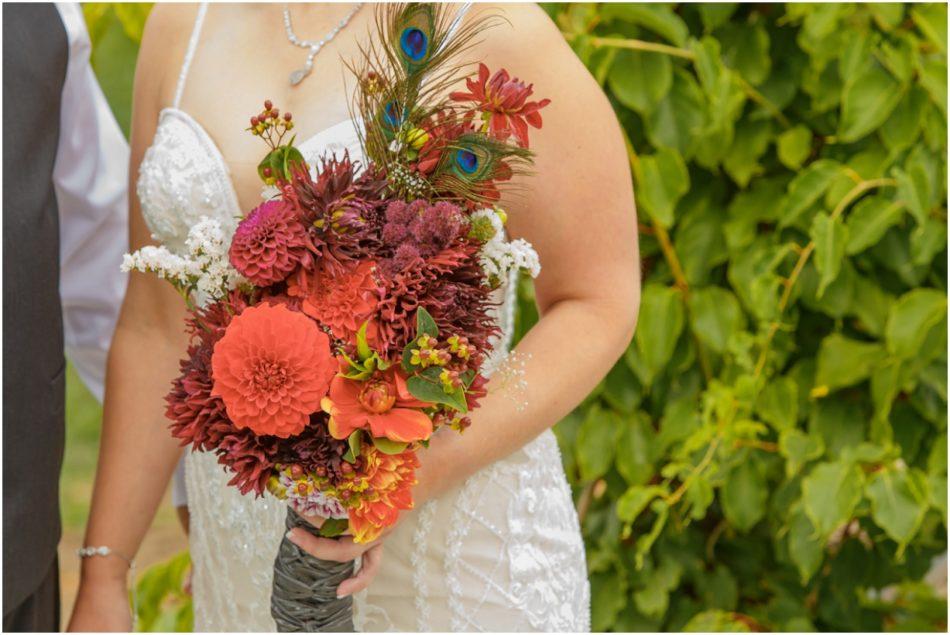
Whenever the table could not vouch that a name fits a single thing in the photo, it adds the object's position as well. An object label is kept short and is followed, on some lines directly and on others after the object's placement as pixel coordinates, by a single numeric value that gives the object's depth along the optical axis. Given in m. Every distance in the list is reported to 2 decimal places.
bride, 2.15
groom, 2.28
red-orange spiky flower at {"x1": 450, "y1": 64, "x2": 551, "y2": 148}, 1.93
